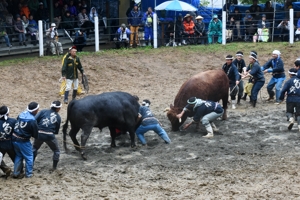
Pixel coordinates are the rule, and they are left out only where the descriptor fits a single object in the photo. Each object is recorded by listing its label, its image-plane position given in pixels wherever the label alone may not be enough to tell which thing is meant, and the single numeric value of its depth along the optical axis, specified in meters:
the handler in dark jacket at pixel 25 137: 10.04
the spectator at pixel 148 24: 22.69
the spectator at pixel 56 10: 23.12
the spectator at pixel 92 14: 23.20
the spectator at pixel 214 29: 22.78
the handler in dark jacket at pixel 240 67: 15.79
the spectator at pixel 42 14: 22.11
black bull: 11.36
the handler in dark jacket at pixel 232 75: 15.21
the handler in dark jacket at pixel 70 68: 16.22
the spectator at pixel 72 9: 23.23
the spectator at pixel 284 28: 22.78
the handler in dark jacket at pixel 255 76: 15.58
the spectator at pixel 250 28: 23.07
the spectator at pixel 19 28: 20.45
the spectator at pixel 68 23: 22.77
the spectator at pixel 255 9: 23.67
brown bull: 13.20
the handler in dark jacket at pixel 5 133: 10.12
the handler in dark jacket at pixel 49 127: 10.48
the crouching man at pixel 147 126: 12.14
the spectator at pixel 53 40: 20.58
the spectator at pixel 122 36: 22.36
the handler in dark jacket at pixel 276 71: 15.89
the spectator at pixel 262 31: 22.94
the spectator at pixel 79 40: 21.64
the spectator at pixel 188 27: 22.88
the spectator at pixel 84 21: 22.73
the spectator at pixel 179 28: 22.81
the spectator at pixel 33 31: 21.02
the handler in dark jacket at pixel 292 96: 12.86
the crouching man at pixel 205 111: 12.61
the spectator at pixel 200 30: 23.01
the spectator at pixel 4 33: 20.20
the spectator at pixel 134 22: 22.68
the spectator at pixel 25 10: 21.31
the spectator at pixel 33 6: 21.98
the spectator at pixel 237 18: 23.21
